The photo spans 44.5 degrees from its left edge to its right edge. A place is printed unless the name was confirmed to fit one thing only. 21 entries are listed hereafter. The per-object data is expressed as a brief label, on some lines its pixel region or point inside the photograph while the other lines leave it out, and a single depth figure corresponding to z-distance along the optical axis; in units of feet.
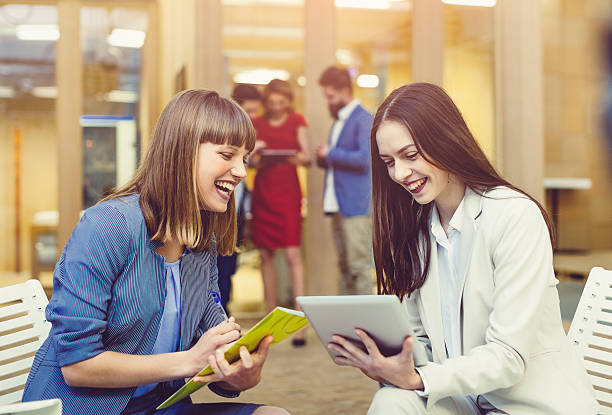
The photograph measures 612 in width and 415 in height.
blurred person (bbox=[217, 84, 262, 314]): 14.82
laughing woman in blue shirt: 5.77
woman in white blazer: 6.07
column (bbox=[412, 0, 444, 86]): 21.52
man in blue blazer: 17.07
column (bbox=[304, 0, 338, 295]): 20.43
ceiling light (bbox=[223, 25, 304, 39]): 20.61
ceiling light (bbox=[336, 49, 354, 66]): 20.84
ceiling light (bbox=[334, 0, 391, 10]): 20.93
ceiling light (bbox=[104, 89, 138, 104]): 21.77
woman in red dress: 17.63
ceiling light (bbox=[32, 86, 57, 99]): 21.63
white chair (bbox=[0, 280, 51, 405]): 7.59
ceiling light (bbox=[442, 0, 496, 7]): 21.83
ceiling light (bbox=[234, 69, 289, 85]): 20.26
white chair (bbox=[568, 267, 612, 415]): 8.29
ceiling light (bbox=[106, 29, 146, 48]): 21.86
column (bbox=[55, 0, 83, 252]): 21.34
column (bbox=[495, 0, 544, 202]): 21.66
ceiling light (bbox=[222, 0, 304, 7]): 20.65
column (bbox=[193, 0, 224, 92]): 20.21
